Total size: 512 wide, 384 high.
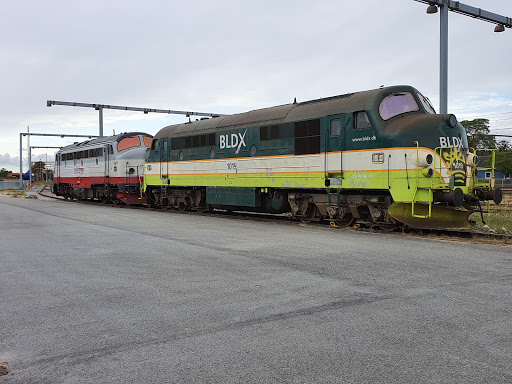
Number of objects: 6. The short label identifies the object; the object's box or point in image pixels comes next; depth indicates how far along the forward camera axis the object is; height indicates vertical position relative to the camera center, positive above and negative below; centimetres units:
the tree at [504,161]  6473 +264
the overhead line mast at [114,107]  3497 +600
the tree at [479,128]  7868 +914
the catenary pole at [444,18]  1443 +527
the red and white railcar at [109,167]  2453 +89
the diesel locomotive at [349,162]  1143 +55
